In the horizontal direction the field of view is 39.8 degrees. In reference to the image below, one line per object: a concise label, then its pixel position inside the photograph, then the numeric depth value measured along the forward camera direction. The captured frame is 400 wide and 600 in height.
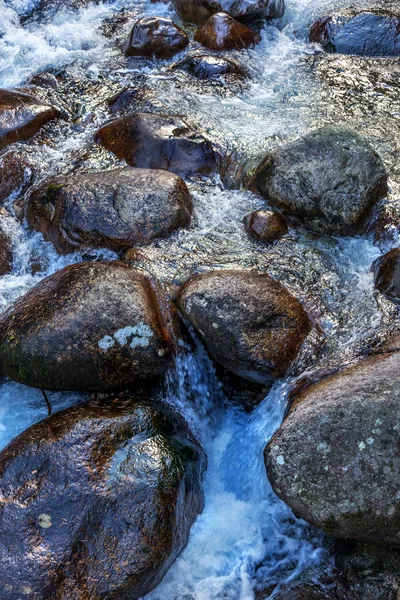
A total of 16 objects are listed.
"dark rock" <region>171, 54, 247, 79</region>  7.81
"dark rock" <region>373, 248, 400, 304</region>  4.65
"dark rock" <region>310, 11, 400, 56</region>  8.09
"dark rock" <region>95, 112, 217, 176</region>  6.11
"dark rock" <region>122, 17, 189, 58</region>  8.34
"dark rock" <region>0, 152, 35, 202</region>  6.09
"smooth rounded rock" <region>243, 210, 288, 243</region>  5.29
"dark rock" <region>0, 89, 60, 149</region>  6.63
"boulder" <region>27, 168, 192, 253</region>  5.19
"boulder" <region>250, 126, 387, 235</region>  5.27
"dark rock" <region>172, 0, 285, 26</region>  8.95
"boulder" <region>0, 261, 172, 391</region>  4.12
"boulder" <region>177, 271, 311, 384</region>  4.21
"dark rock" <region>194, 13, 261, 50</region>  8.39
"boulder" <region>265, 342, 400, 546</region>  3.22
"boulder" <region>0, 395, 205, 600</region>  3.21
